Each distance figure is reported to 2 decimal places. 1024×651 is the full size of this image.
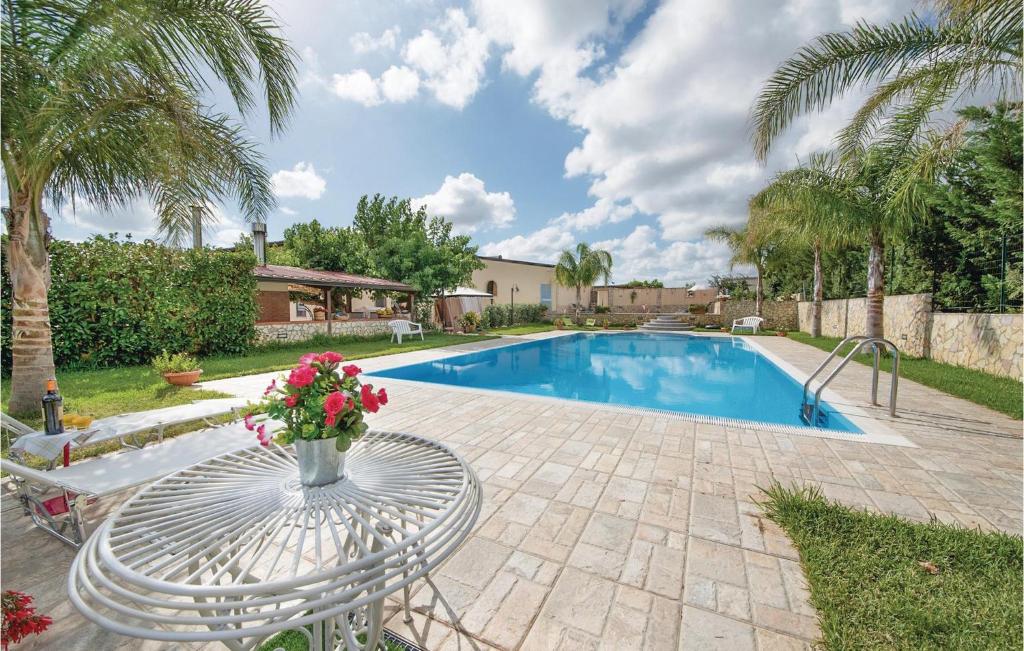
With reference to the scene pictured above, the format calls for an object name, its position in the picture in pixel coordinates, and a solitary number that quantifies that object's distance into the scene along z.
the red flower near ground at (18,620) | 1.45
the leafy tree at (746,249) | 16.71
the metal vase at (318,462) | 1.50
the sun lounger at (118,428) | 2.76
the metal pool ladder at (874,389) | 4.66
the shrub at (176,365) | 6.54
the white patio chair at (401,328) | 14.02
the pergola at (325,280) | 11.67
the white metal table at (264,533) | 0.99
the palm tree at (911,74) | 4.21
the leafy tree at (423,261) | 15.48
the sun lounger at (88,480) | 2.27
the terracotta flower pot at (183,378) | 6.48
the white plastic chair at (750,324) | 17.22
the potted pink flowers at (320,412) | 1.45
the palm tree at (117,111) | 3.38
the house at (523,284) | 25.59
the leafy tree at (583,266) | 22.44
